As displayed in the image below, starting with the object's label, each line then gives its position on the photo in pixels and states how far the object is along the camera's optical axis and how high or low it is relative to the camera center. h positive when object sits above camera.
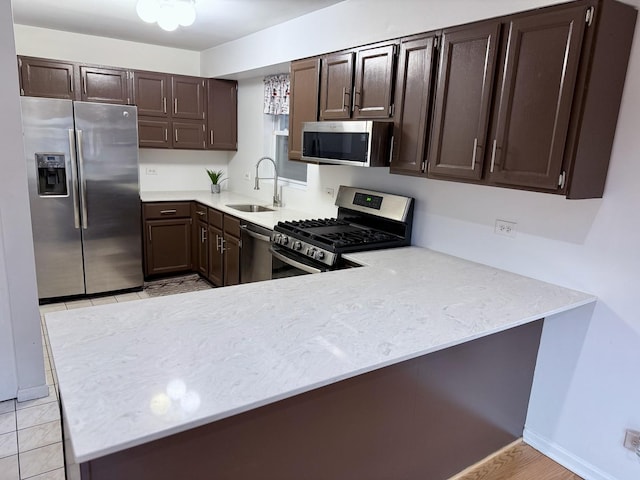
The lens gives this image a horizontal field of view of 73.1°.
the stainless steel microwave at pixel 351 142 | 2.52 +0.07
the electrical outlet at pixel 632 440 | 1.89 -1.18
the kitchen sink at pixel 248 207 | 4.40 -0.59
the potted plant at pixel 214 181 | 5.09 -0.40
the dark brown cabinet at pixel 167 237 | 4.41 -0.95
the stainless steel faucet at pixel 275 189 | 4.31 -0.38
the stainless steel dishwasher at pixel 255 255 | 3.33 -0.84
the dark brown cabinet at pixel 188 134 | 4.70 +0.12
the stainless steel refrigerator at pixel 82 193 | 3.60 -0.46
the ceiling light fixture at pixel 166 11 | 2.57 +0.79
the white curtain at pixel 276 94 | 4.18 +0.54
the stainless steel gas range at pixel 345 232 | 2.60 -0.52
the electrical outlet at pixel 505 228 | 2.27 -0.35
